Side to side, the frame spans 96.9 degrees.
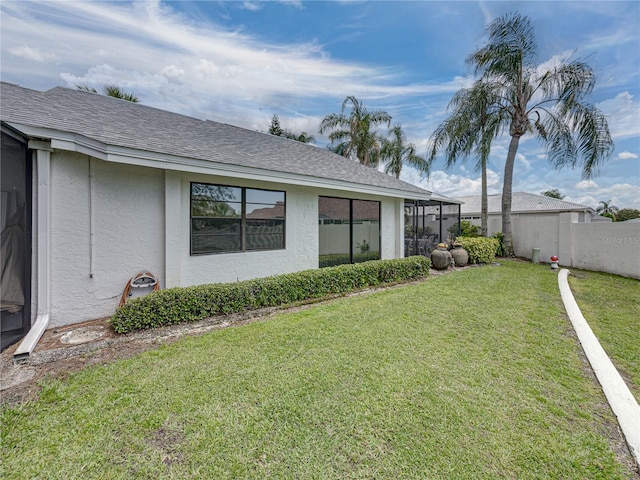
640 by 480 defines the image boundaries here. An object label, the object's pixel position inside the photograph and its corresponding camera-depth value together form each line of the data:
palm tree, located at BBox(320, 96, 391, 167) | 22.95
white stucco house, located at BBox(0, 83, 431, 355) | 4.33
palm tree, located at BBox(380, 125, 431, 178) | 24.12
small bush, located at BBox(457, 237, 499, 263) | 12.13
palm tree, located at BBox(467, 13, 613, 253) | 12.30
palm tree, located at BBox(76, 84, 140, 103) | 12.23
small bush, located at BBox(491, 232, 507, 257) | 14.40
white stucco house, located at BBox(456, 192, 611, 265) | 12.44
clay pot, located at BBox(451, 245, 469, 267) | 11.75
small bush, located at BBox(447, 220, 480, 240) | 17.55
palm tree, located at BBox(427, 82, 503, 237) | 13.66
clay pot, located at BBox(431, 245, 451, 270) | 10.87
